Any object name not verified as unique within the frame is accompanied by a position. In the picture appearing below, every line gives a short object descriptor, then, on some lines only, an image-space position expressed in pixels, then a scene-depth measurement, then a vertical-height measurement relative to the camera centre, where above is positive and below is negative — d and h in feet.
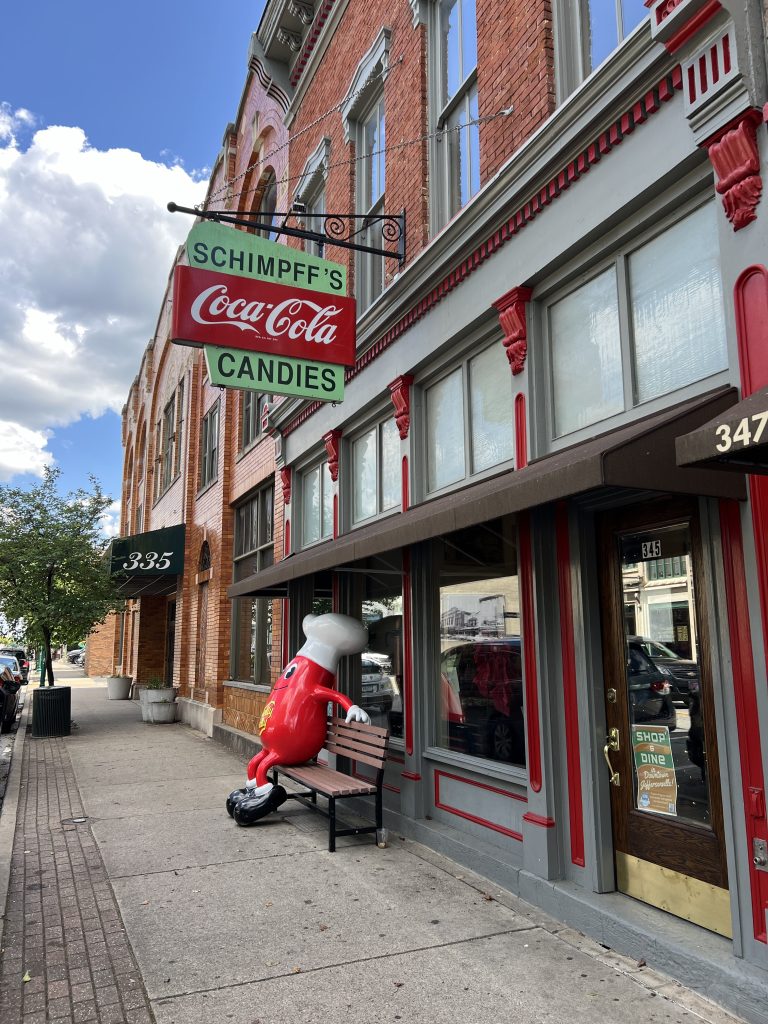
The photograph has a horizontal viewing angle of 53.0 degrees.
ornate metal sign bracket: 24.99 +14.11
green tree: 51.24 +4.48
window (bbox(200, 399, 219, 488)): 57.00 +14.41
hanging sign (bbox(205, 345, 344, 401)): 24.58 +8.49
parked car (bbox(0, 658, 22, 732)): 51.18 -4.10
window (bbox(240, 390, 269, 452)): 47.83 +13.82
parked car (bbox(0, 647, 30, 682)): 99.40 -2.26
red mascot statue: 24.31 -2.34
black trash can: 48.06 -4.66
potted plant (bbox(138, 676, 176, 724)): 56.90 -5.00
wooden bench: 21.35 -4.28
